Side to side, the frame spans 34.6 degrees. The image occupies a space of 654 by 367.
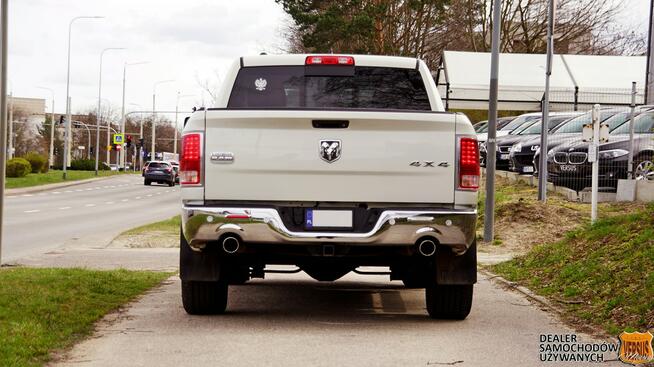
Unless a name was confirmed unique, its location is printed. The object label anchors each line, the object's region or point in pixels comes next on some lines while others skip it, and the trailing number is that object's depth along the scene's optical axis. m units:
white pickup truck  7.66
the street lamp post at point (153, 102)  99.50
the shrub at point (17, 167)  56.38
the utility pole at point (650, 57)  25.50
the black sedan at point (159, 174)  65.00
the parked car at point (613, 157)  19.17
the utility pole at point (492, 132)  18.06
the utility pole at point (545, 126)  20.55
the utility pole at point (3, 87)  12.27
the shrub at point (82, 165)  89.38
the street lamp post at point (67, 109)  65.44
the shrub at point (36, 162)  64.56
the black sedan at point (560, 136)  20.82
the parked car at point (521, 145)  24.92
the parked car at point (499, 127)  31.22
